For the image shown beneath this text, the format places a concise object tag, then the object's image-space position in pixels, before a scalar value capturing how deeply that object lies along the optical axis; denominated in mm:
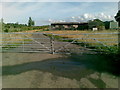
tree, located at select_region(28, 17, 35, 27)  53817
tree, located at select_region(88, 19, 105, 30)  35369
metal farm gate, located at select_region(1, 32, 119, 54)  6850
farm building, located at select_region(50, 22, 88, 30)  52844
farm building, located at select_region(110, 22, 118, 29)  28746
